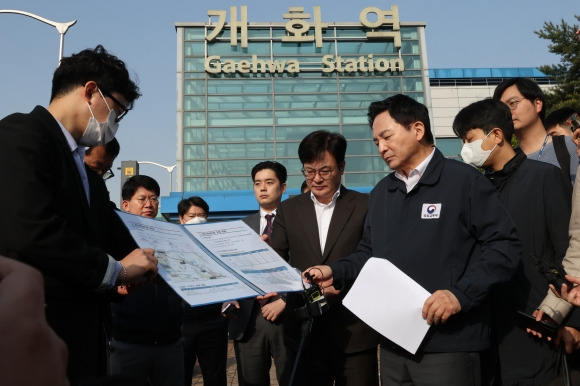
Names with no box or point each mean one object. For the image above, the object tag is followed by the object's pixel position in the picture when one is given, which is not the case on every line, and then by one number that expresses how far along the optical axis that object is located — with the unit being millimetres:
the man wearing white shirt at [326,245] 3350
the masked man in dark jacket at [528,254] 2711
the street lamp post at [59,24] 13828
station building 31062
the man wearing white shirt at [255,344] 4504
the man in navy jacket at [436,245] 2521
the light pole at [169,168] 32031
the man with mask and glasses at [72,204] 2039
